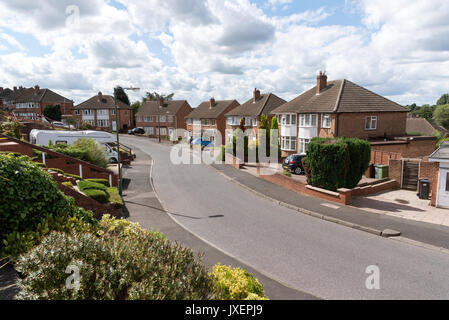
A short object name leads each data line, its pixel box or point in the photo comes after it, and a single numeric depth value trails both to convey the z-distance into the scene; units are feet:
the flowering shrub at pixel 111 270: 13.83
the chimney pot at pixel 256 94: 156.56
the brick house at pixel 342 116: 92.84
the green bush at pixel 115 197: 50.21
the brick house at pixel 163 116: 228.02
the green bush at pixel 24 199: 19.48
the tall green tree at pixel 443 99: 399.46
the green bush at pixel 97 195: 45.19
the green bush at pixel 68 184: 44.21
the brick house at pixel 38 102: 245.04
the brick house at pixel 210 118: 186.19
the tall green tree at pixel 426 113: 278.46
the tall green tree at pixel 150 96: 344.69
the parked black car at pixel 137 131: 236.63
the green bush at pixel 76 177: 55.74
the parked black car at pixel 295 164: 79.56
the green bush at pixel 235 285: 17.12
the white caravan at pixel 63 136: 79.10
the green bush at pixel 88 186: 47.55
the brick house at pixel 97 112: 238.27
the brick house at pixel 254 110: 142.60
